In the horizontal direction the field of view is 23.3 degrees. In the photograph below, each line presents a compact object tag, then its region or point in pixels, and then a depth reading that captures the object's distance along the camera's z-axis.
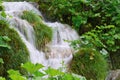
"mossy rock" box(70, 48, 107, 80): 5.06
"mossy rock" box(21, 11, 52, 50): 5.73
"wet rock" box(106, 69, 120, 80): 5.04
